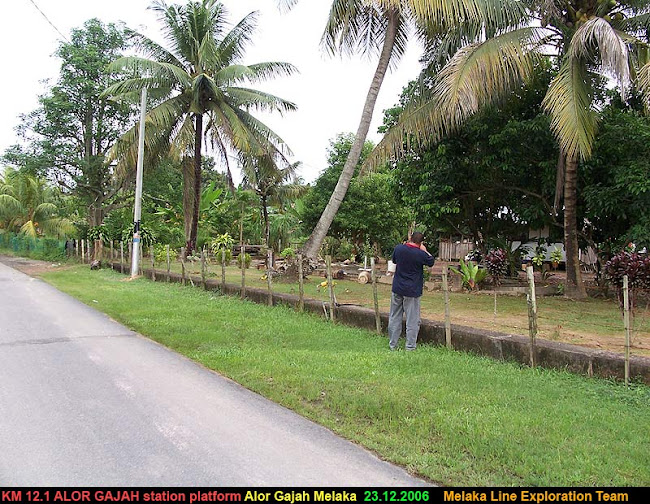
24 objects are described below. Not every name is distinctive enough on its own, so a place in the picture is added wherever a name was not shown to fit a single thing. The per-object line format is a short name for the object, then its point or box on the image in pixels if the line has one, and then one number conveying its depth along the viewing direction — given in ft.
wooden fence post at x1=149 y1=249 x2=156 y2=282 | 59.38
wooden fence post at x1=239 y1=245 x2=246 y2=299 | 42.20
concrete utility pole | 61.52
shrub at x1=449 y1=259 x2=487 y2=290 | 48.47
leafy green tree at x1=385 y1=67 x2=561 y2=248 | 43.93
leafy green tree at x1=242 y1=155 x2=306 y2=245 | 69.36
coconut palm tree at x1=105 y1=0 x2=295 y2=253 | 65.36
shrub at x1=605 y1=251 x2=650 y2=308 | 33.53
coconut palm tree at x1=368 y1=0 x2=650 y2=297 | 32.63
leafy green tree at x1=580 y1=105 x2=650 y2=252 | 37.88
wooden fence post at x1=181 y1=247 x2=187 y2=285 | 52.72
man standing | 24.62
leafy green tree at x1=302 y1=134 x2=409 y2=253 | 86.74
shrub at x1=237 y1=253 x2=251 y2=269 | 80.72
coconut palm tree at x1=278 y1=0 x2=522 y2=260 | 36.73
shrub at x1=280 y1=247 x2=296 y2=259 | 59.28
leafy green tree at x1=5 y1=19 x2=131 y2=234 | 90.53
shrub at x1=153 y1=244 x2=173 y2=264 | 74.74
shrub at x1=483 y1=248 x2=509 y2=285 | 48.08
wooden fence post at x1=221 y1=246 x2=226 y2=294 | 45.80
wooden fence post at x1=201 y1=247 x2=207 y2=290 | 48.94
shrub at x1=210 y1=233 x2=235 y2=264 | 84.49
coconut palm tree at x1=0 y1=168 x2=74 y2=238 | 110.32
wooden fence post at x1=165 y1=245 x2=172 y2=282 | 57.31
